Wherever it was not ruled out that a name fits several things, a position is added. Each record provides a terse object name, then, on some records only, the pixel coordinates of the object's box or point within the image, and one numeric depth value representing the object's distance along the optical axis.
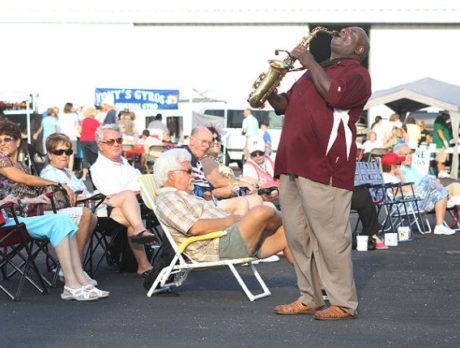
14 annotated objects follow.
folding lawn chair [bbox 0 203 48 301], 10.10
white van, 39.95
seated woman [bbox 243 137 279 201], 16.85
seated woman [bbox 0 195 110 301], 10.07
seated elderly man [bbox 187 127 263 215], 13.58
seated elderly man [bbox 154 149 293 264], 9.75
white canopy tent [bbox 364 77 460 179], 33.36
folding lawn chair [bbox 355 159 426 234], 16.25
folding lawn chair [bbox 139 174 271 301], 9.81
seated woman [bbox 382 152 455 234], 17.35
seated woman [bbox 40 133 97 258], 12.37
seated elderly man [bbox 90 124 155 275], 11.76
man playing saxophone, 8.61
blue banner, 35.49
